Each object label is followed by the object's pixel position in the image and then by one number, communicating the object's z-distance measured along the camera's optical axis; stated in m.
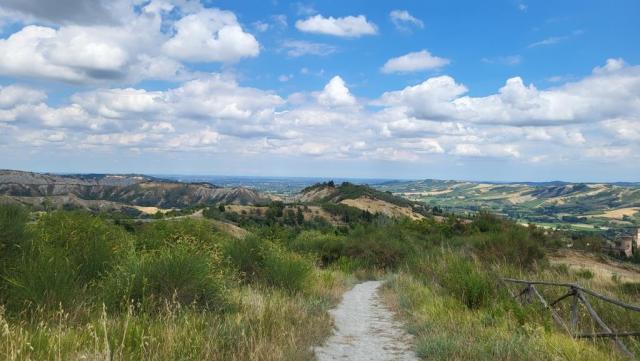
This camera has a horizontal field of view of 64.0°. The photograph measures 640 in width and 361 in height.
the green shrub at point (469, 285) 12.02
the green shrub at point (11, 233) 8.39
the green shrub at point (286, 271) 14.10
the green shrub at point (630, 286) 19.17
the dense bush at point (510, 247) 24.00
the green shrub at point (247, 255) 15.83
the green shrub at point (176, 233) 14.59
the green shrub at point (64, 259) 7.46
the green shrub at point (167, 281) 8.41
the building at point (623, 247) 87.53
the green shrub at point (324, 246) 44.21
